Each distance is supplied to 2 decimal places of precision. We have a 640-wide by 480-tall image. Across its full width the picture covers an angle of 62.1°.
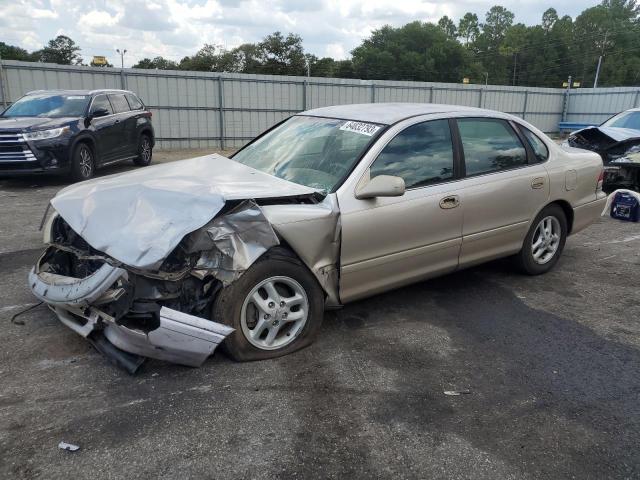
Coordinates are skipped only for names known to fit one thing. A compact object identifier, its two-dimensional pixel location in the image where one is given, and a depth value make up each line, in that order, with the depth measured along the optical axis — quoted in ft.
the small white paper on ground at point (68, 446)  8.40
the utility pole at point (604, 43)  261.24
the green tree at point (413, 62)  240.12
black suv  30.71
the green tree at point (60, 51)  233.76
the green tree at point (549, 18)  303.68
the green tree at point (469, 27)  334.24
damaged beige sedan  10.07
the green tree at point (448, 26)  337.31
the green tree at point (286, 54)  223.51
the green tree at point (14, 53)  206.08
